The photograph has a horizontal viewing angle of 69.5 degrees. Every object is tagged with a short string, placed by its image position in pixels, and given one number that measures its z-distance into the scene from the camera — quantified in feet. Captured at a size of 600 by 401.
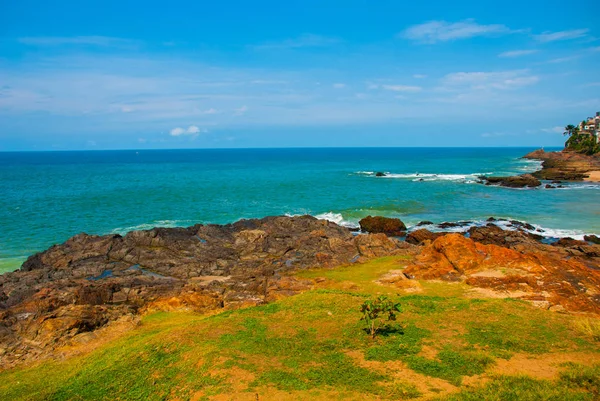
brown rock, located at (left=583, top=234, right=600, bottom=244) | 127.02
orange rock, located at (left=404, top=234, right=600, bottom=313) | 67.77
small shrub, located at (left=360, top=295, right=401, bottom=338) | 53.67
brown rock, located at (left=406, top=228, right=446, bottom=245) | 129.95
